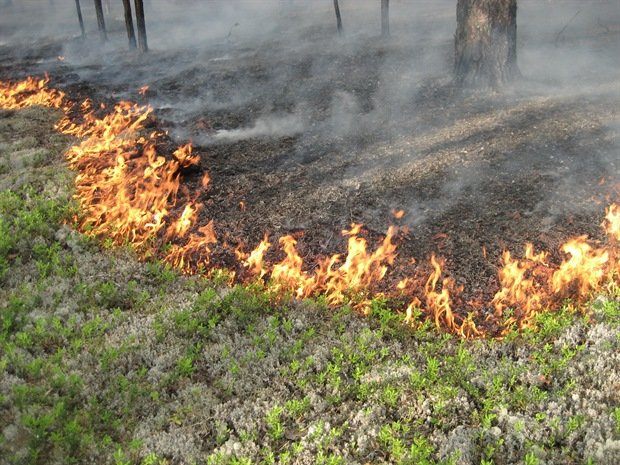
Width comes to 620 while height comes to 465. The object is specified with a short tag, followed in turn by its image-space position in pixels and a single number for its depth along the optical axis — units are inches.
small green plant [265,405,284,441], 175.9
